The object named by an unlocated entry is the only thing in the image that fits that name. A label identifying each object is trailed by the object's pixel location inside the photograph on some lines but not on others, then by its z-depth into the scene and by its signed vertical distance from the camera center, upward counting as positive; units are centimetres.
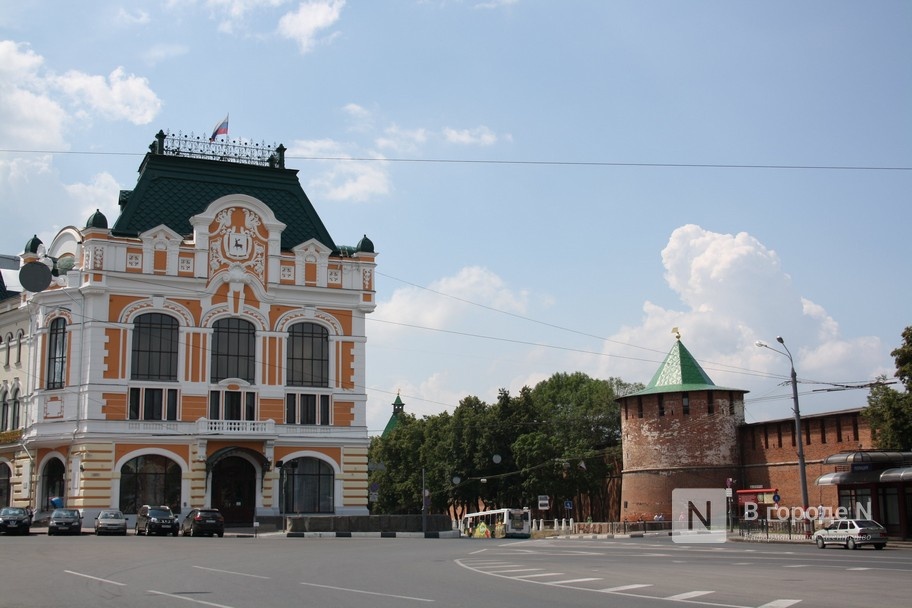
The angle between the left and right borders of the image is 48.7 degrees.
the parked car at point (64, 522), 4291 -189
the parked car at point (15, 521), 4172 -176
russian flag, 5888 +2000
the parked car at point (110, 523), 4416 -201
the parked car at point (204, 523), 4394 -204
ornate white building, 5225 +645
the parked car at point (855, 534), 3550 -233
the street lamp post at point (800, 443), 4372 +110
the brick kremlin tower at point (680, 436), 6406 +217
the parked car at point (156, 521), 4353 -195
